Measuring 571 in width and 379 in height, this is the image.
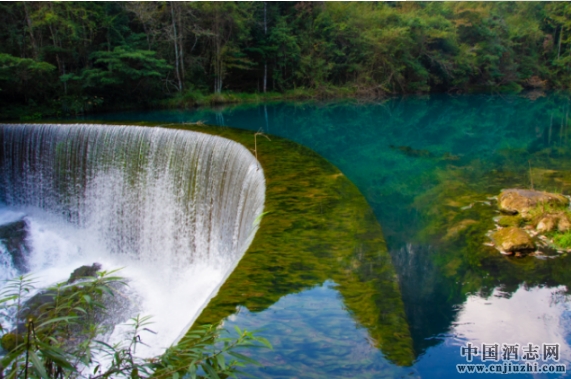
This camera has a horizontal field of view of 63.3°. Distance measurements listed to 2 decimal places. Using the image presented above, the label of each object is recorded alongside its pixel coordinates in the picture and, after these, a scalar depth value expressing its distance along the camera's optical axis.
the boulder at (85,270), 6.80
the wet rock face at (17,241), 7.48
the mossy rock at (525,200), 5.39
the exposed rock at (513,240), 4.48
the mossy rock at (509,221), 5.09
